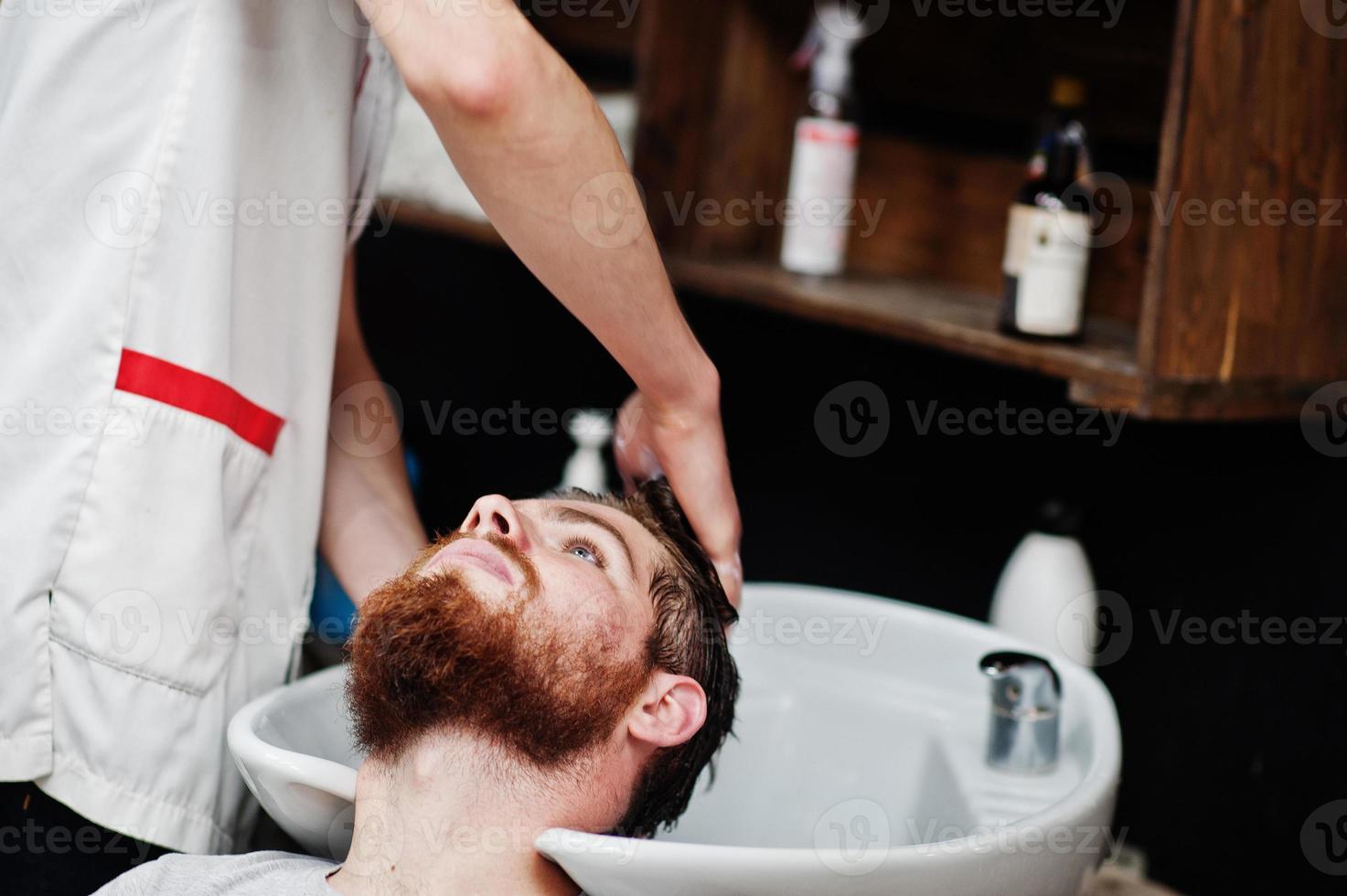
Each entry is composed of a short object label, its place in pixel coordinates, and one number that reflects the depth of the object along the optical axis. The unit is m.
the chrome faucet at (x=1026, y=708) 1.37
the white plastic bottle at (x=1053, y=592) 1.67
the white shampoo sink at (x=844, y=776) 1.01
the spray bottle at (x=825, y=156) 1.88
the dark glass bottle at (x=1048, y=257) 1.52
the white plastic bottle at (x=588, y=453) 2.10
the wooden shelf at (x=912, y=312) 1.45
